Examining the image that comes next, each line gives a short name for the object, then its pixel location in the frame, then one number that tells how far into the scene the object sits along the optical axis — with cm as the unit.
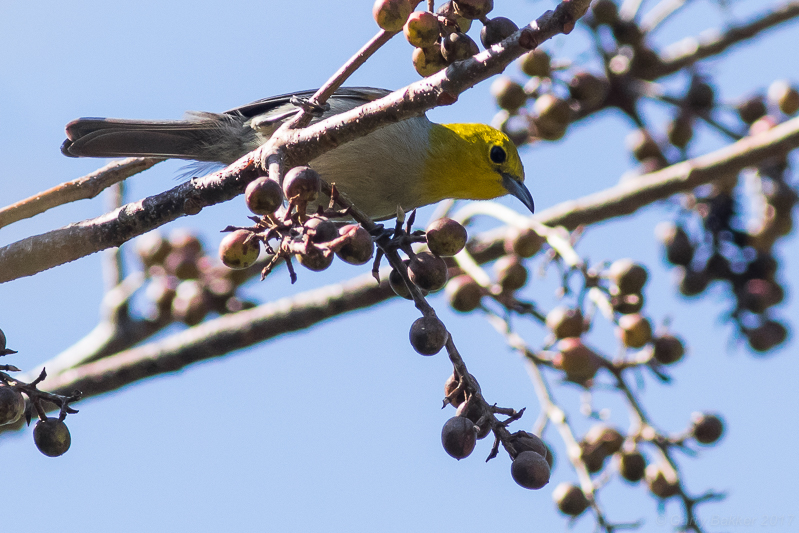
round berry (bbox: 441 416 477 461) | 421
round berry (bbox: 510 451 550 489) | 418
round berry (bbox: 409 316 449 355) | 443
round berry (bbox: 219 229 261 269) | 430
